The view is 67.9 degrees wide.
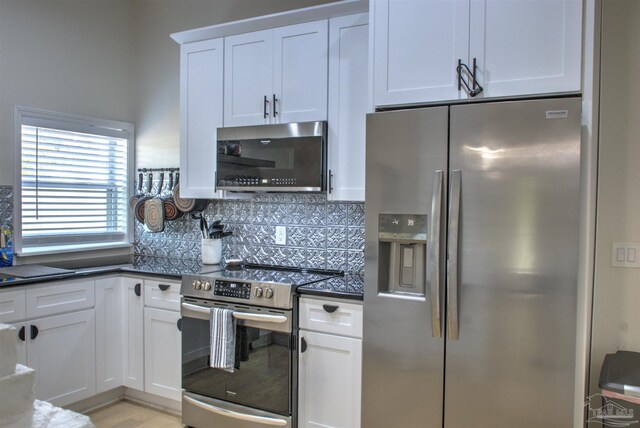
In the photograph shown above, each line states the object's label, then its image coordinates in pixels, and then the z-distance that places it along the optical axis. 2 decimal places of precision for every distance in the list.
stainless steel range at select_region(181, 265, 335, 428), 2.54
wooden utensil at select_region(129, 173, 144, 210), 3.88
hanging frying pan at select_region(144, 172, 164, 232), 3.68
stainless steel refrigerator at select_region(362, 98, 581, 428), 1.88
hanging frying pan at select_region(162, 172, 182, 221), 3.63
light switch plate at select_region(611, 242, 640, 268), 2.18
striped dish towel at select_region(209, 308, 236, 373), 2.62
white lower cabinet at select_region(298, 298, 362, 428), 2.40
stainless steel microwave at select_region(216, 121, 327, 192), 2.76
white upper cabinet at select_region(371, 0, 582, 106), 1.93
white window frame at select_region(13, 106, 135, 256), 3.22
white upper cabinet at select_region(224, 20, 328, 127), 2.82
